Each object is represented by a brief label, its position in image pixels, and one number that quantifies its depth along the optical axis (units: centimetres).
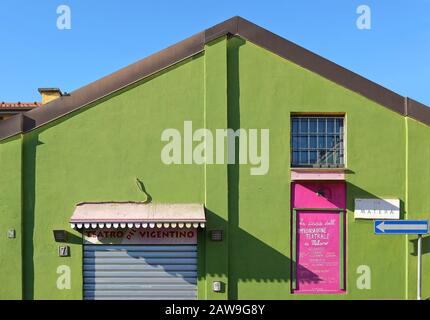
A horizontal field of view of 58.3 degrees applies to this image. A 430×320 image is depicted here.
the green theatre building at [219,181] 861
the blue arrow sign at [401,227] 723
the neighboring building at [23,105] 1378
